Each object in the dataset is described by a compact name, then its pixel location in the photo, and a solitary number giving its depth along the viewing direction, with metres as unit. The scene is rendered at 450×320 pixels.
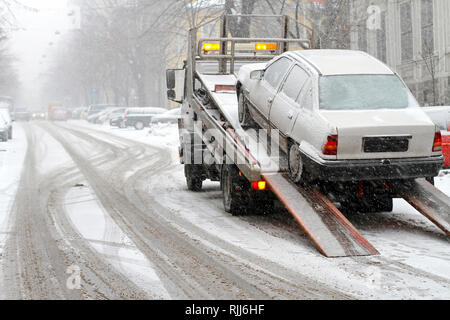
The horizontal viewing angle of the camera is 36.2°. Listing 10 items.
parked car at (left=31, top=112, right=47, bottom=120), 99.19
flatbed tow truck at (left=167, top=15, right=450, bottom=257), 7.99
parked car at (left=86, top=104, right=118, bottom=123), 64.81
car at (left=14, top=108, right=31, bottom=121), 80.88
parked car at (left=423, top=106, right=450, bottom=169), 15.07
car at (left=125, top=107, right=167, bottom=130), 44.59
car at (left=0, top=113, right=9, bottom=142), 31.47
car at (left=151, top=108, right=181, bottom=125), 40.22
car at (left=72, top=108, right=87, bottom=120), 83.41
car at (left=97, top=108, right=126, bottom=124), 51.94
